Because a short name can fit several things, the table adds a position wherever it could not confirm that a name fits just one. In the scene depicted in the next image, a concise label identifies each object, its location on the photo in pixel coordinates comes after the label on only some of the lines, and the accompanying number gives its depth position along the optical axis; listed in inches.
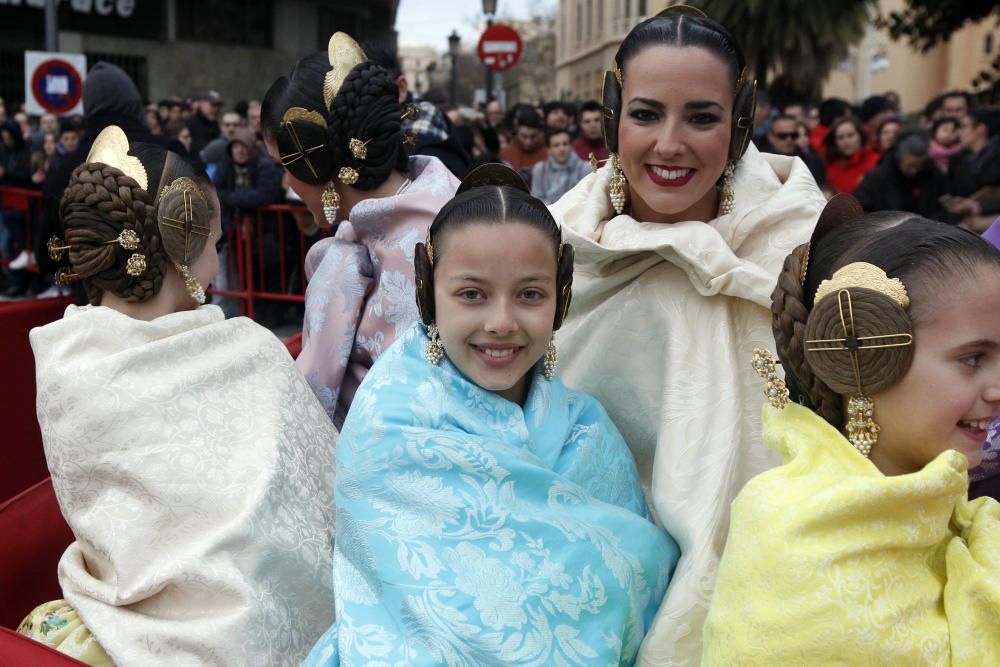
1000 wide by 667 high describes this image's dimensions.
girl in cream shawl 80.6
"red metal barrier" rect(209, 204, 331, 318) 288.2
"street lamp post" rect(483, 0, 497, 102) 546.3
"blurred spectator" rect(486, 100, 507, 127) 528.5
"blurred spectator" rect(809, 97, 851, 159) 392.6
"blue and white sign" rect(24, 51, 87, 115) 319.9
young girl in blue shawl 73.3
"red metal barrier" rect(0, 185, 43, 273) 338.5
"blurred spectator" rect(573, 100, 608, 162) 376.4
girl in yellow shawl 58.7
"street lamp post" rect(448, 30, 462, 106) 753.6
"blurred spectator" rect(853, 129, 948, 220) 262.2
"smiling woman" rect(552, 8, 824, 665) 83.3
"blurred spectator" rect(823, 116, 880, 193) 307.1
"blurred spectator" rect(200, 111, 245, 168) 321.4
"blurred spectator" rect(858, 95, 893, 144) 353.9
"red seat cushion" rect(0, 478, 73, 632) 86.5
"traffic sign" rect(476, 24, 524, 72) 540.1
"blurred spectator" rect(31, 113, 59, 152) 440.8
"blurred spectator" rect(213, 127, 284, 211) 292.7
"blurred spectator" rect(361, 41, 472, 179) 191.9
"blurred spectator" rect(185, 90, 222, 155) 404.5
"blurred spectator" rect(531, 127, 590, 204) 327.6
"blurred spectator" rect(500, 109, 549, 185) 359.3
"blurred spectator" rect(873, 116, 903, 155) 313.4
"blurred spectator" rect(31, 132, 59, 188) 410.6
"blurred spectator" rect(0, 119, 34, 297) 363.9
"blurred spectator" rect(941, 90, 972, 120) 326.6
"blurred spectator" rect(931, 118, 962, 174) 308.7
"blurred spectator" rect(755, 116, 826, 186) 290.4
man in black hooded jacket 185.8
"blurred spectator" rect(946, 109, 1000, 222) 235.1
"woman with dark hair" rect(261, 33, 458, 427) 107.8
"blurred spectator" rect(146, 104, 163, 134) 411.8
